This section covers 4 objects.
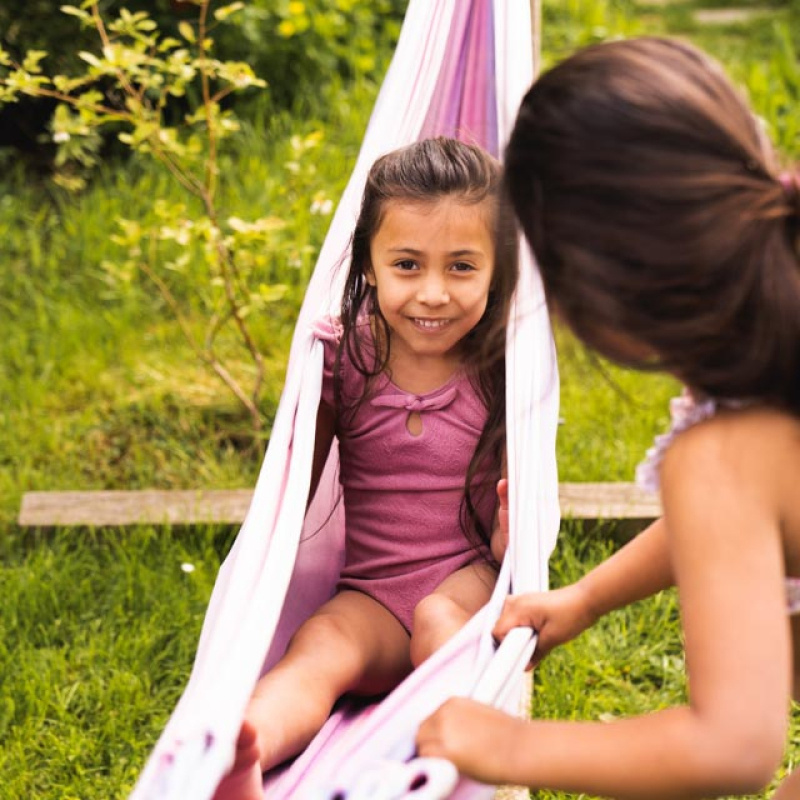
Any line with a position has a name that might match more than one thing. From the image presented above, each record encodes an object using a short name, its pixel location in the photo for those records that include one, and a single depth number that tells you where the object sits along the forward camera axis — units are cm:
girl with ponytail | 116
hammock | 130
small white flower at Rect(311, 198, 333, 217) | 277
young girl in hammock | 198
